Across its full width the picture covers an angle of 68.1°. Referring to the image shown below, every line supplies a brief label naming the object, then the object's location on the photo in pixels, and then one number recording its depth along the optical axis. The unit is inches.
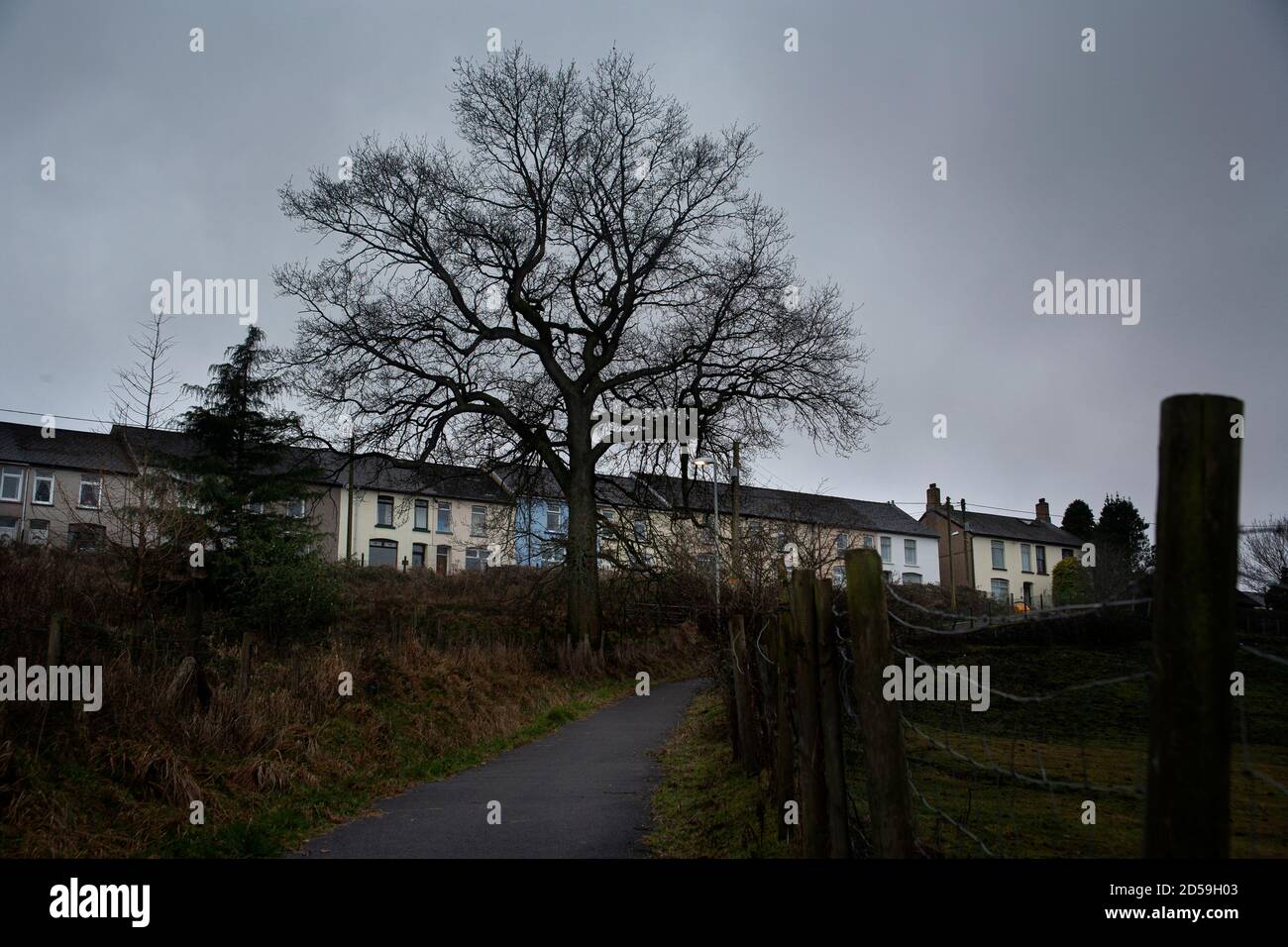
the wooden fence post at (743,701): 374.6
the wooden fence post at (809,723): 214.4
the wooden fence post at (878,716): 155.2
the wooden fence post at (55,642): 344.8
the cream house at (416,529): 2160.4
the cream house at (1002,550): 2748.5
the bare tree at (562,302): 979.3
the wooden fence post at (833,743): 197.9
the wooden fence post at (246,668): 442.6
